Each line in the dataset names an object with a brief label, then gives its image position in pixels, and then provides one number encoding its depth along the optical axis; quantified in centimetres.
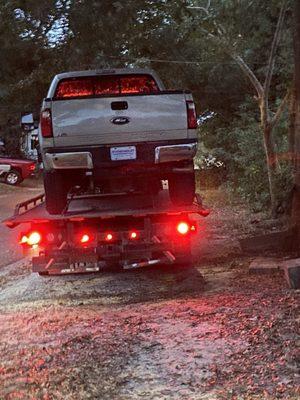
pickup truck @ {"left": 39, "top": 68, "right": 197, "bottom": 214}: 789
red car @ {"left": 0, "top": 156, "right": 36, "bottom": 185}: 2766
